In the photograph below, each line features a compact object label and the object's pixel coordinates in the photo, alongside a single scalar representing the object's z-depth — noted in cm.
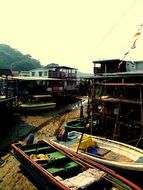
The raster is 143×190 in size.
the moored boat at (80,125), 1198
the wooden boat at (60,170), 619
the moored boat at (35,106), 1899
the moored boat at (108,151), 740
